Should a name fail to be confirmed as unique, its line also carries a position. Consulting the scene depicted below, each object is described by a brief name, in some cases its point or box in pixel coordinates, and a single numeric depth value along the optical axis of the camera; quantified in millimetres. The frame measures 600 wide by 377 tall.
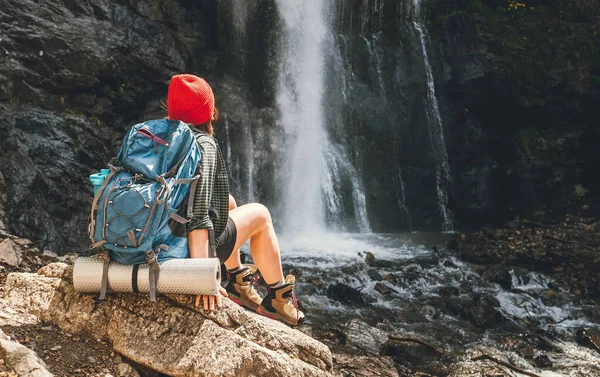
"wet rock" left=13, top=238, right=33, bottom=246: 7245
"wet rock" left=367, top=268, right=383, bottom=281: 10195
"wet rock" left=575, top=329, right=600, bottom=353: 7493
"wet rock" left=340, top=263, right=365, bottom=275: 10409
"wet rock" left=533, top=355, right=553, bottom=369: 6661
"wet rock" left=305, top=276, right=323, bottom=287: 9648
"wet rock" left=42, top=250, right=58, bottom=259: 7505
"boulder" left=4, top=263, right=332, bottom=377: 3021
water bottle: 3061
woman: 3121
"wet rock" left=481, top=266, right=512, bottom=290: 10229
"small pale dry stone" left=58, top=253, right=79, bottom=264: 8017
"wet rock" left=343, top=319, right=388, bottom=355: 6754
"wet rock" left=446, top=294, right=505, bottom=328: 8359
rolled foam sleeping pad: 2936
